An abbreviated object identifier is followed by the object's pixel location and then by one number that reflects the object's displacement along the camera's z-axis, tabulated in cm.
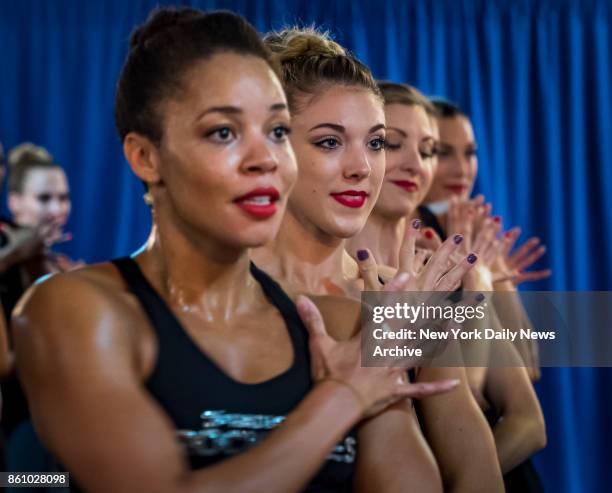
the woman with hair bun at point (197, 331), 156
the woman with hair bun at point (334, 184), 189
